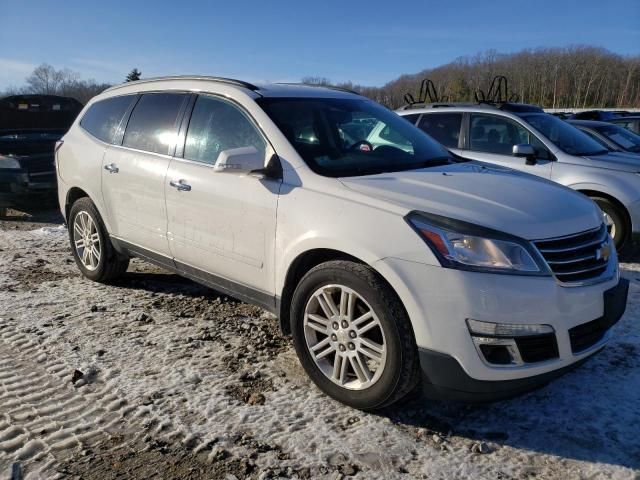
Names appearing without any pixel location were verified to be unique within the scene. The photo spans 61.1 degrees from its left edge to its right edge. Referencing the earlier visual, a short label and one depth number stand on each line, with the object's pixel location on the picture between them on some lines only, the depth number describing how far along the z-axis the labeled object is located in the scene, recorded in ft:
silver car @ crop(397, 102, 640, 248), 19.93
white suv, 8.26
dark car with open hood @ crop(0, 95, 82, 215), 26.17
